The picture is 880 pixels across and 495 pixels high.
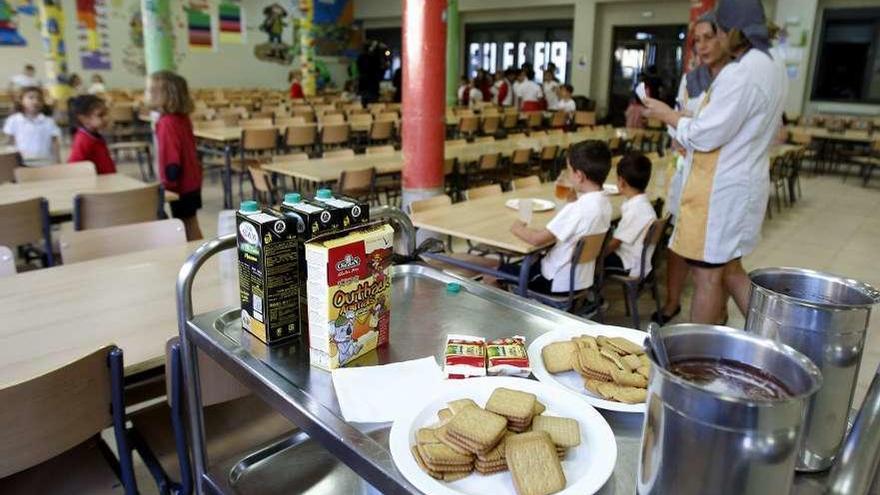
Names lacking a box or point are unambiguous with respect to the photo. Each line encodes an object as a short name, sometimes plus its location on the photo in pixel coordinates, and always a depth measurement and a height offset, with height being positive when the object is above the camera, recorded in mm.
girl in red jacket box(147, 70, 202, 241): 3648 -240
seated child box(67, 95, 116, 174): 3824 -234
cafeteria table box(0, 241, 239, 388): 1576 -614
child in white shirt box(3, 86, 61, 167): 5516 -299
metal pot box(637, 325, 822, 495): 605 -321
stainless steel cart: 873 -457
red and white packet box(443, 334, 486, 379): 1064 -428
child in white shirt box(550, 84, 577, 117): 10797 +113
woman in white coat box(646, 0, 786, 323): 2305 -178
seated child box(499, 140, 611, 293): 2842 -504
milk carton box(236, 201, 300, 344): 1114 -306
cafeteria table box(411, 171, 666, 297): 2875 -602
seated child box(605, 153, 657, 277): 3248 -556
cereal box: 1062 -325
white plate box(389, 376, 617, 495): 787 -454
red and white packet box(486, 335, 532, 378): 1062 -425
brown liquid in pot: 711 -310
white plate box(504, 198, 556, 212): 3584 -553
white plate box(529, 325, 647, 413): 963 -438
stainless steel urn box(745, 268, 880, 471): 795 -294
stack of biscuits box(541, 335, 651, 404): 985 -416
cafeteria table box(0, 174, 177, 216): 3418 -541
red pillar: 4422 +53
